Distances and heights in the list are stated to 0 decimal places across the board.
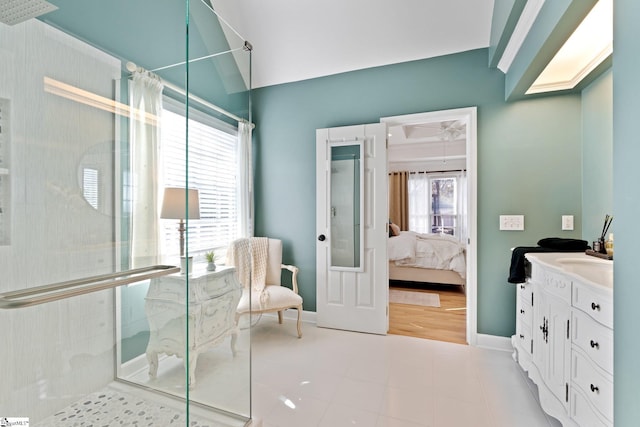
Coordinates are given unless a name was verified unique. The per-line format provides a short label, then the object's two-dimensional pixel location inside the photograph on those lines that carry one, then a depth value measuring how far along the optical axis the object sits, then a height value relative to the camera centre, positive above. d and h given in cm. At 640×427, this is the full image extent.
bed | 434 -74
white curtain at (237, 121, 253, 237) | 157 +28
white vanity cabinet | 114 -63
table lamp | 133 +3
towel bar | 112 -35
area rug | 384 -123
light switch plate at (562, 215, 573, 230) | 242 -8
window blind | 142 +22
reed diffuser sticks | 188 -7
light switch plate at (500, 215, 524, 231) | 254 -9
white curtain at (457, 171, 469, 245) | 675 +20
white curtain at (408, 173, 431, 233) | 709 +25
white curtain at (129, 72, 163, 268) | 156 +15
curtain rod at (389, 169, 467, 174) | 678 +101
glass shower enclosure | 119 -5
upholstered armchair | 168 -60
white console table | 149 -56
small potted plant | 147 -25
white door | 294 -18
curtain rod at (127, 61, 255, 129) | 140 +61
